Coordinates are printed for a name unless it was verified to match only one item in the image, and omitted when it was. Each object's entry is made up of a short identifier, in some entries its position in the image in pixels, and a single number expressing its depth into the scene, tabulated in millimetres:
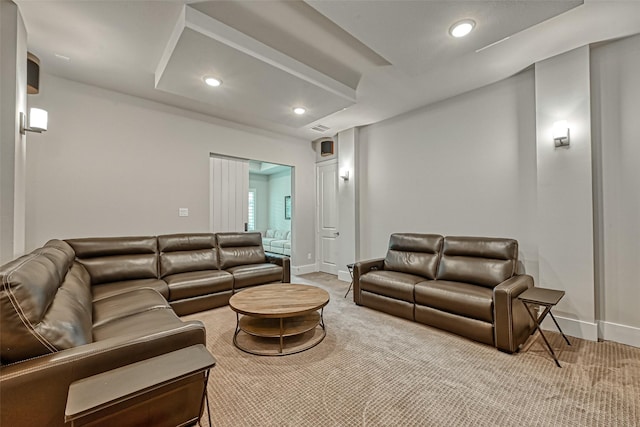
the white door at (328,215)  5742
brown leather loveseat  2438
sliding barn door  4777
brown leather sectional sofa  1138
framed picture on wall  8580
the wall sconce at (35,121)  2398
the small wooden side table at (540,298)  2188
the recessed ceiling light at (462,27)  2158
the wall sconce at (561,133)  2777
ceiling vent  5035
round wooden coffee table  2385
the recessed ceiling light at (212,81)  2933
